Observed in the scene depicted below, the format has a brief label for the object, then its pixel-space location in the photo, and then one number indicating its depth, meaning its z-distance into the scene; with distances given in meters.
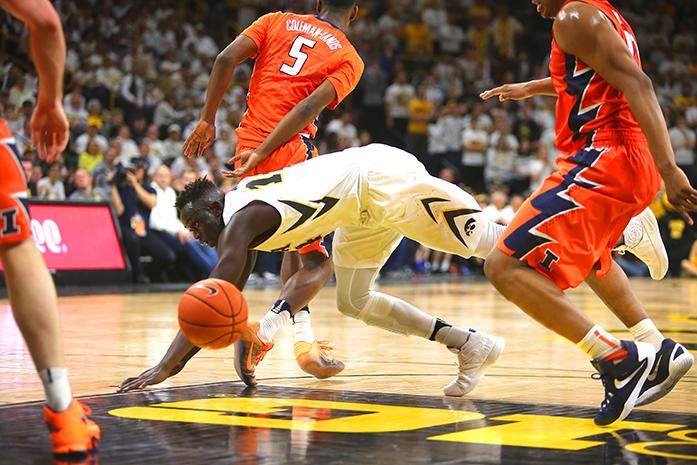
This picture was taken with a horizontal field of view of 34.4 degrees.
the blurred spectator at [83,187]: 14.56
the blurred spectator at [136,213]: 14.67
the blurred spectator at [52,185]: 14.37
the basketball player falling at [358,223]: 5.24
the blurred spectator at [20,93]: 16.52
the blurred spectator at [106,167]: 15.22
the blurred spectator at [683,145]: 22.31
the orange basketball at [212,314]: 4.68
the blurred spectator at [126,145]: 16.39
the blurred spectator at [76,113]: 17.22
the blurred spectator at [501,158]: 21.67
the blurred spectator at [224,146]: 17.95
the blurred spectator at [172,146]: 17.55
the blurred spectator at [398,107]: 21.97
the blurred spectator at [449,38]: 25.59
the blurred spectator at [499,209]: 18.61
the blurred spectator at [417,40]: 24.75
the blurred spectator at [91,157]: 16.17
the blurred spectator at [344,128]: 19.98
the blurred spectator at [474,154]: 21.56
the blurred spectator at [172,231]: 15.05
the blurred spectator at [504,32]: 26.11
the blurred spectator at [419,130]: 21.72
